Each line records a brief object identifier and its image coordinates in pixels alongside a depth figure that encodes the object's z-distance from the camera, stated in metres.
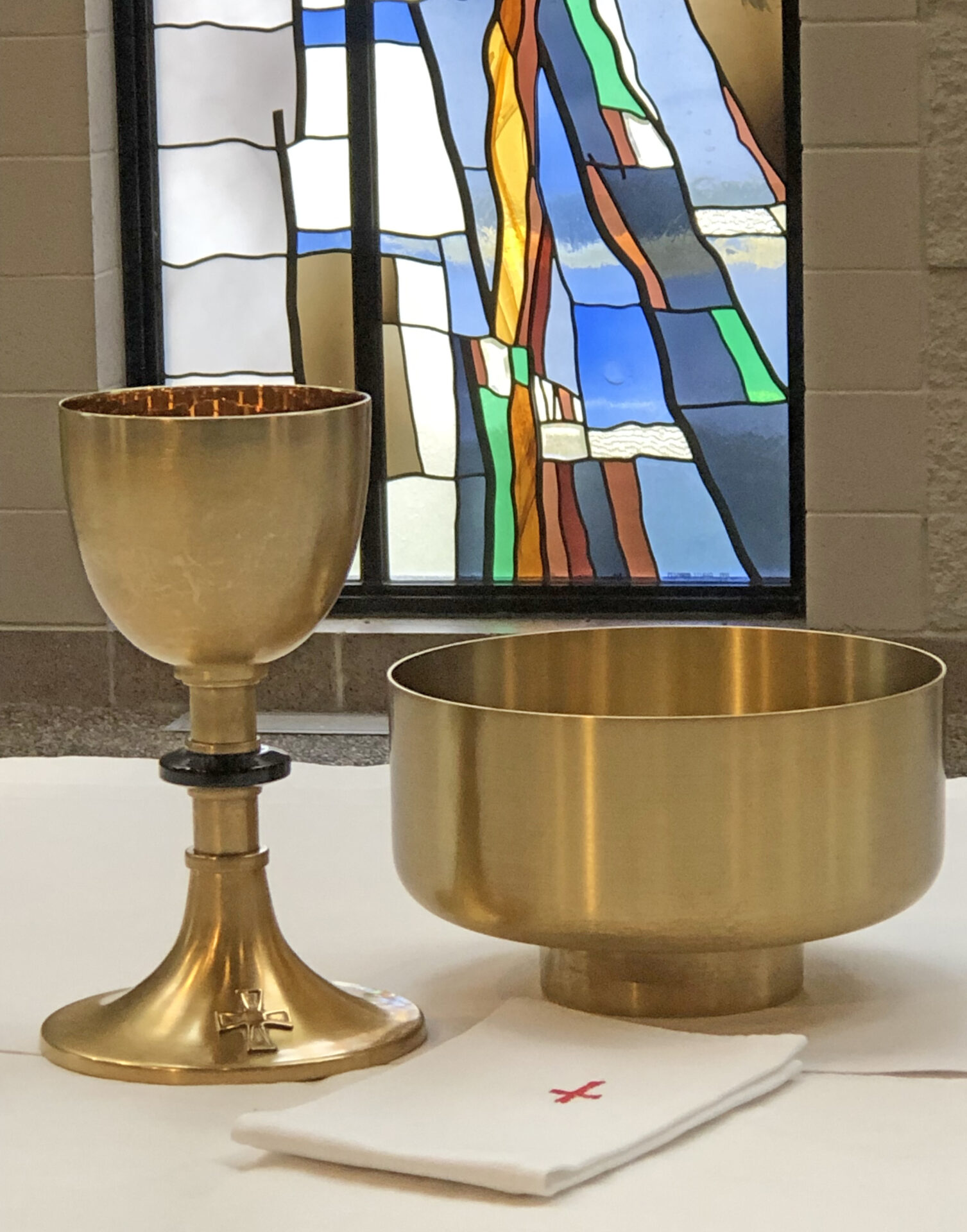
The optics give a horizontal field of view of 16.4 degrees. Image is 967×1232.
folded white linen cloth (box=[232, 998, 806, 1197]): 1.41
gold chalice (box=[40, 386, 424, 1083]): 1.61
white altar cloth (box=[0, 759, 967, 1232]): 1.36
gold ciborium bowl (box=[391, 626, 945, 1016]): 1.60
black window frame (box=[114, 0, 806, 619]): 5.79
